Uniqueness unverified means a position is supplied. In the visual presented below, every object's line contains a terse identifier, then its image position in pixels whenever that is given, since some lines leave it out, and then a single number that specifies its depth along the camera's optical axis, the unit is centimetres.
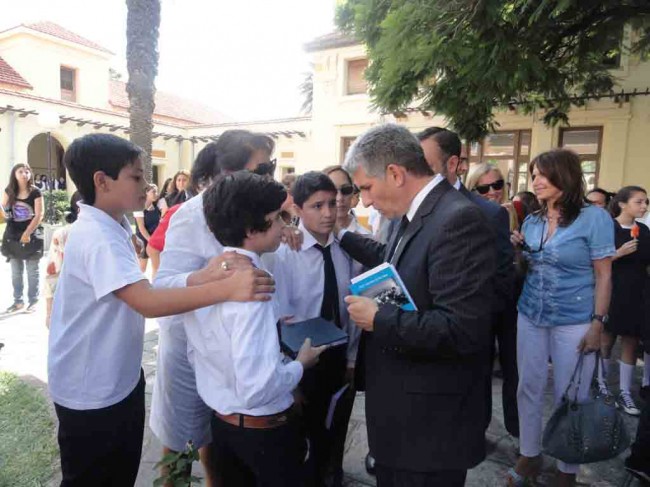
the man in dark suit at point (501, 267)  247
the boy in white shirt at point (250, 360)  147
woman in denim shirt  264
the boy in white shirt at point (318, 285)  231
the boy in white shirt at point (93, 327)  167
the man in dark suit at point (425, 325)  142
